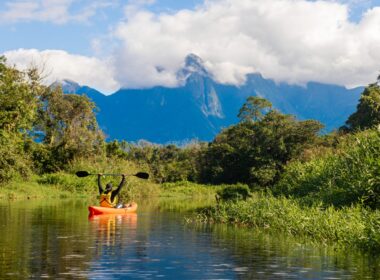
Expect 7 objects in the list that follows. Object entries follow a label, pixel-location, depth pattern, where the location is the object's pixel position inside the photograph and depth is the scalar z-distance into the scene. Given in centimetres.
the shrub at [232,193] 3412
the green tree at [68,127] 6438
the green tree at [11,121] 4066
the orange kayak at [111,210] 2795
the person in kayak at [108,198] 2936
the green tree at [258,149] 6938
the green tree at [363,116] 6777
